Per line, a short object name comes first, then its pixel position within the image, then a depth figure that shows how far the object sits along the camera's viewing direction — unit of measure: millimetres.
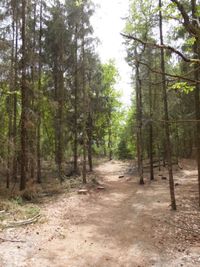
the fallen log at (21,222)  8758
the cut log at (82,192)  14673
